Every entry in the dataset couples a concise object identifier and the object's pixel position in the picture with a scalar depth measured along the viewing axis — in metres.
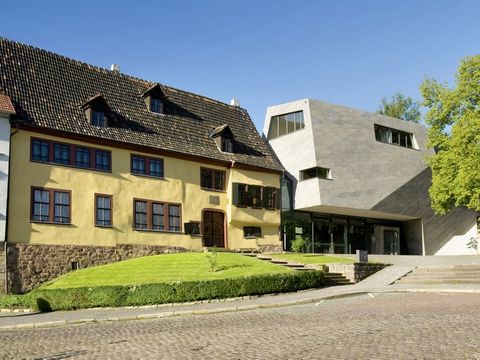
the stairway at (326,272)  26.69
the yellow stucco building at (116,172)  28.11
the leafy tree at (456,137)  35.62
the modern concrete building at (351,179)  43.09
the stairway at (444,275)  26.16
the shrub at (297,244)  38.88
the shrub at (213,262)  25.08
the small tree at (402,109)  74.12
